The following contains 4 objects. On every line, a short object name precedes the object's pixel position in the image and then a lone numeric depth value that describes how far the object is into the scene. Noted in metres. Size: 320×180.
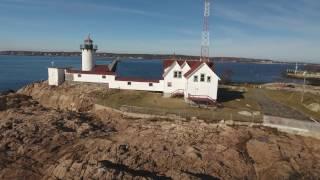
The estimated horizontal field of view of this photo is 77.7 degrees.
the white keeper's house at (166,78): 21.97
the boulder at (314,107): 21.28
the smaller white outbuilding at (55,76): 27.13
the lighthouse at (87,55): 29.79
